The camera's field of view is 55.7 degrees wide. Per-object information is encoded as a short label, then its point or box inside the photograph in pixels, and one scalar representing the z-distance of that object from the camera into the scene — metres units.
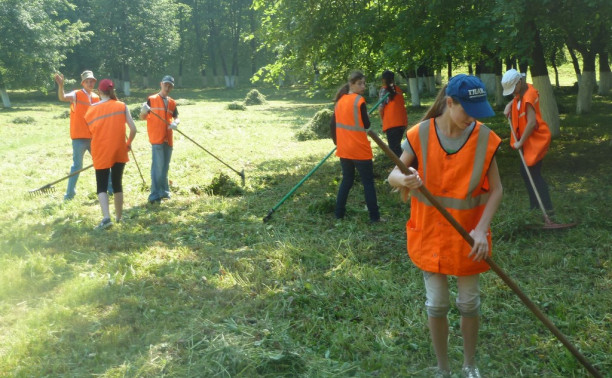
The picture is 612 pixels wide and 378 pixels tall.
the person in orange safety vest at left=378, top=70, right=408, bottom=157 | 10.40
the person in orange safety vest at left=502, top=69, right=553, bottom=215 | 7.16
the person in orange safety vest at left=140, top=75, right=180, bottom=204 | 9.70
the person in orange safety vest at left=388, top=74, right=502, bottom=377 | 3.41
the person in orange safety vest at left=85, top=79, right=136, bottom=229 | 7.98
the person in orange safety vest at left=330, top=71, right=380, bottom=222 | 7.67
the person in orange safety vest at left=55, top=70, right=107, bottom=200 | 9.81
